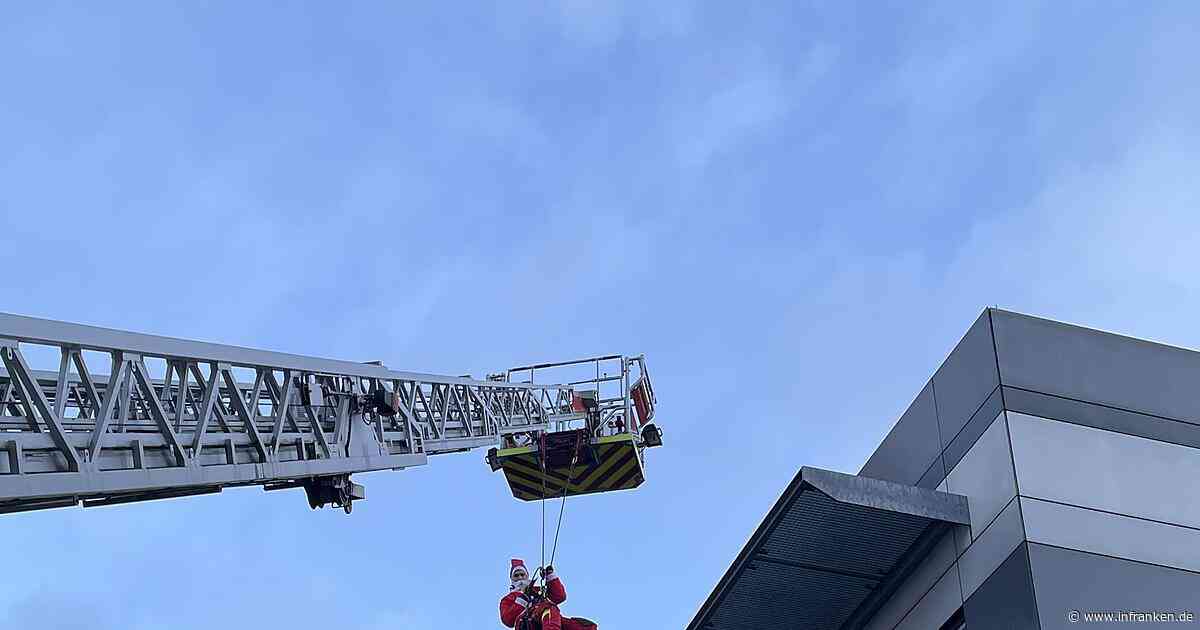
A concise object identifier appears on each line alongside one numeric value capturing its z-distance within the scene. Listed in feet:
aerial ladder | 37.52
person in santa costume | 61.05
